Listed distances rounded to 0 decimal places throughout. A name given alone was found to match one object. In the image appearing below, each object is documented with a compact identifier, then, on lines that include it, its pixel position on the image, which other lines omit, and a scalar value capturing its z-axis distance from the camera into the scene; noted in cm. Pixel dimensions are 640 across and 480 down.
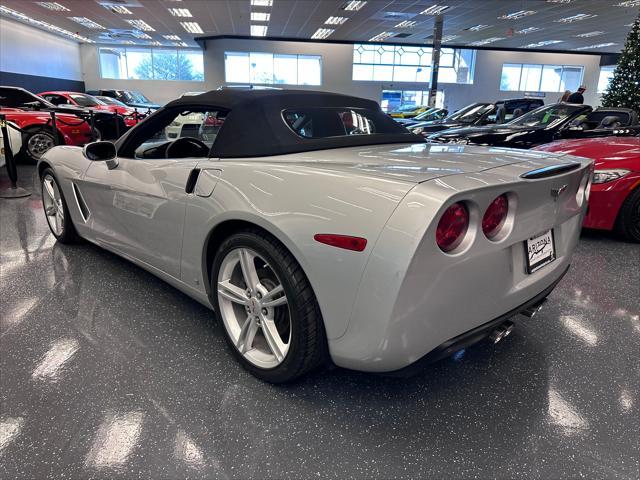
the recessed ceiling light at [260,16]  1808
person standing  958
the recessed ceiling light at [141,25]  1883
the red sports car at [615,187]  387
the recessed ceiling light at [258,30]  2130
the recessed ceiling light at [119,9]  1617
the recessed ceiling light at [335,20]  1870
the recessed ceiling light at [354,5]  1566
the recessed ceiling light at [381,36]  2206
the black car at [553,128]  689
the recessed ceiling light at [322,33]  2177
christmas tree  807
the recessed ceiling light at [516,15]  1667
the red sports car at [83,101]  1185
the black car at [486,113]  1073
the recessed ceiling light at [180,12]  1670
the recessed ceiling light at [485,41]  2314
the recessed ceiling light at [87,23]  1894
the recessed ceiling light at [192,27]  1967
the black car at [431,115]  1449
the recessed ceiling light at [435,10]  1580
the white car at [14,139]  636
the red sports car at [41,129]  802
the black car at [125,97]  1838
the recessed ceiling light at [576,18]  1717
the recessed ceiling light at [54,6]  1630
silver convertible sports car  139
